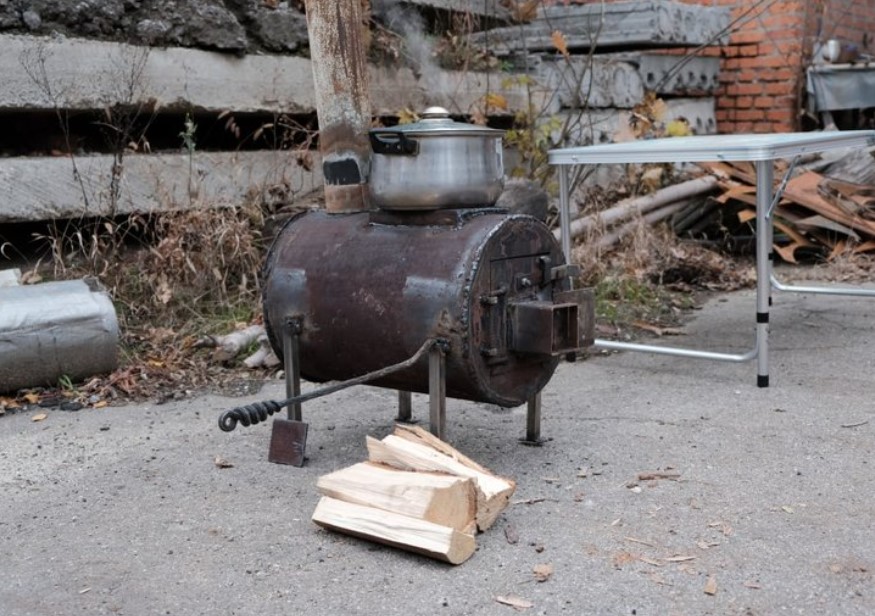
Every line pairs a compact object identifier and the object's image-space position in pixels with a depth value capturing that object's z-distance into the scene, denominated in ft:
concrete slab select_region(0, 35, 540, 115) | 16.93
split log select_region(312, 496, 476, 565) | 8.81
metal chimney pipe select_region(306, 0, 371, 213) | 14.61
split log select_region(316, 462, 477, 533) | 9.05
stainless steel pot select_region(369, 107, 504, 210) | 10.91
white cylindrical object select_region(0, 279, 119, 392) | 14.44
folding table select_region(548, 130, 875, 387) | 13.87
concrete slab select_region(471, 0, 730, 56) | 26.91
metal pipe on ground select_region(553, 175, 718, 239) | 23.03
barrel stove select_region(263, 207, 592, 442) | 10.55
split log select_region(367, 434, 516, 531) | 9.45
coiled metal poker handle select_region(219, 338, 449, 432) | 10.03
